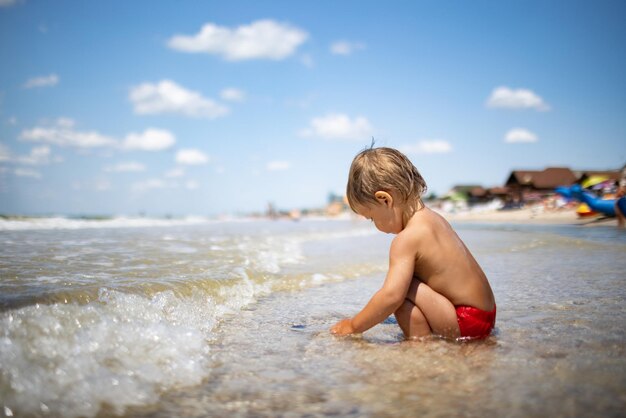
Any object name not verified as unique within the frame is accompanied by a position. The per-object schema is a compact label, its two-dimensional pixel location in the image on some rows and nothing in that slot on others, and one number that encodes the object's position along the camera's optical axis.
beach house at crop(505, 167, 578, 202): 41.04
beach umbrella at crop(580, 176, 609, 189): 29.06
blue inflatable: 15.58
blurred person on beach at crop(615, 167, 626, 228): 12.69
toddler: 2.09
